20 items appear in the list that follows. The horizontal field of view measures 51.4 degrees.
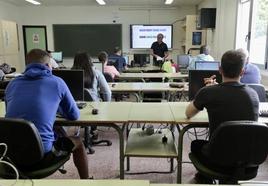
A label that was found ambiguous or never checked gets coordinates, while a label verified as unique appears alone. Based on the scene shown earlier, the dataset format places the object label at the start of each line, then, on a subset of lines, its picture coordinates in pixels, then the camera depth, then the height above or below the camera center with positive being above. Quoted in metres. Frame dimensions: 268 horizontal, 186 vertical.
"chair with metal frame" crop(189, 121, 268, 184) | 1.69 -0.64
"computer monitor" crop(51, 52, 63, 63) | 8.59 -0.22
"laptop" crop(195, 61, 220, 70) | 4.46 -0.25
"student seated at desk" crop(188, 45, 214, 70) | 5.27 -0.15
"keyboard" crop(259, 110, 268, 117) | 2.44 -0.57
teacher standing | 8.09 -0.03
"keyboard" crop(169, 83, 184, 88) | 4.24 -0.56
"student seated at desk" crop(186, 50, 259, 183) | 1.88 -0.33
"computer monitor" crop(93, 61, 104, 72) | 4.17 -0.25
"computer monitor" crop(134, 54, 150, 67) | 8.14 -0.31
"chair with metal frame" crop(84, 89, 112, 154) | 3.29 -1.21
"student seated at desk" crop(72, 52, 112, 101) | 3.42 -0.36
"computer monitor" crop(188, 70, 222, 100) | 2.79 -0.29
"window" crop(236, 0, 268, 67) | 5.07 +0.38
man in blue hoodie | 1.96 -0.34
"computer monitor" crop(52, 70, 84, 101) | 2.83 -0.30
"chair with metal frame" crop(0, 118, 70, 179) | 1.77 -0.67
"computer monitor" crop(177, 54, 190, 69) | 7.51 -0.32
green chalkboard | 9.92 +0.48
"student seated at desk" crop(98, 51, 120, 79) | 4.65 -0.37
